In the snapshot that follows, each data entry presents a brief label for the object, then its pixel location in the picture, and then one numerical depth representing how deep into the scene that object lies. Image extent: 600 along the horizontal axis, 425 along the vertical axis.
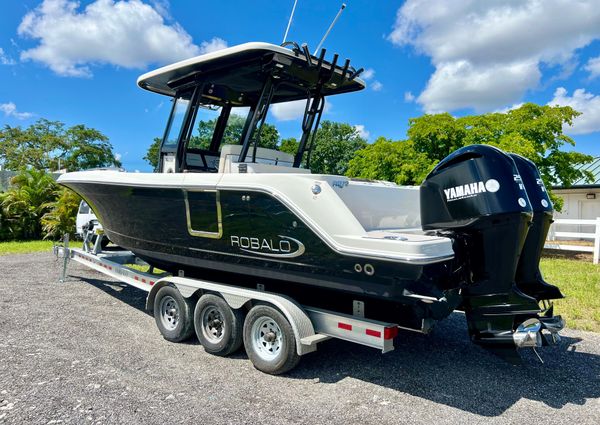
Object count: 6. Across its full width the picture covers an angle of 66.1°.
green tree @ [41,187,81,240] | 15.10
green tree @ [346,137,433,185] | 13.49
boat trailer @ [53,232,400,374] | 4.03
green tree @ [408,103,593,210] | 12.80
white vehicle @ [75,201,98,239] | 12.35
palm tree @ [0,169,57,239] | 16.00
